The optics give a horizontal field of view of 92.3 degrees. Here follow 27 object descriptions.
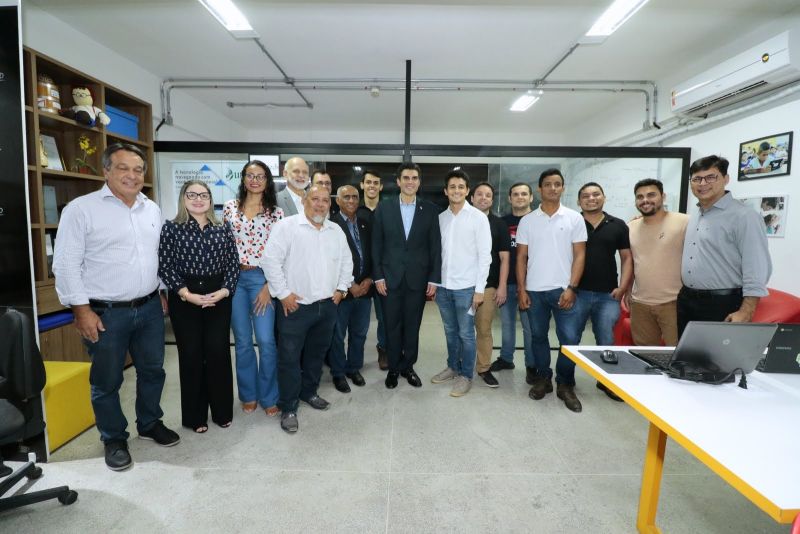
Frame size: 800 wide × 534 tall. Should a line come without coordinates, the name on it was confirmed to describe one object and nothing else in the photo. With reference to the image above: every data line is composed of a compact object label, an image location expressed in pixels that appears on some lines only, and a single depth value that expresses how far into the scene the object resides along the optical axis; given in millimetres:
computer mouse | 1690
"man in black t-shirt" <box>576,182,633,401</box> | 2859
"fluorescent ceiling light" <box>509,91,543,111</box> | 5127
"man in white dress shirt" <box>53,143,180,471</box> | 1944
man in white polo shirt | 2857
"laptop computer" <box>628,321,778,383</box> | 1456
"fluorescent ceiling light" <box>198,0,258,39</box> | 3078
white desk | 907
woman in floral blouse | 2521
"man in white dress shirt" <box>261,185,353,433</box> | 2396
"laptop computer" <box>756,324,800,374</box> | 1577
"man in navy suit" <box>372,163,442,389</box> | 2955
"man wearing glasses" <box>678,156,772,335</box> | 2275
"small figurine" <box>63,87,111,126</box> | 3137
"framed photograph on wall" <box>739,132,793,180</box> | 3322
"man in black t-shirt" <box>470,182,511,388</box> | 3236
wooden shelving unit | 2805
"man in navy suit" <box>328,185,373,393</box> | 3100
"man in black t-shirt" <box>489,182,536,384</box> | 3533
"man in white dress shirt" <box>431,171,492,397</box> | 2959
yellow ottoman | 2279
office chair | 1597
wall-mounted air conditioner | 3033
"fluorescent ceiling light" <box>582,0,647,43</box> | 2956
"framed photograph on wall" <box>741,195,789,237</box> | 3357
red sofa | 2920
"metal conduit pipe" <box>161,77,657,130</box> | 4969
